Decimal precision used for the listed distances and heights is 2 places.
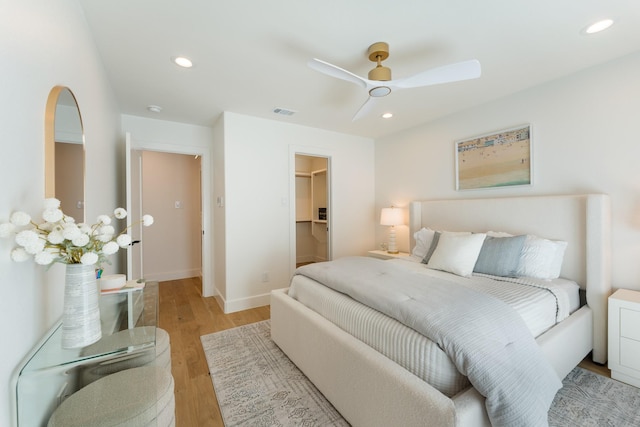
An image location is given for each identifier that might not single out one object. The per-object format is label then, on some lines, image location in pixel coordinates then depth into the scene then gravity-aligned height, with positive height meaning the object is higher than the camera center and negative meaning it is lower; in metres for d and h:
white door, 2.56 +0.13
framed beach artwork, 2.72 +0.52
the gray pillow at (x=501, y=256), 2.29 -0.41
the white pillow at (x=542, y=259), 2.25 -0.43
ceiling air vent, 3.13 +1.17
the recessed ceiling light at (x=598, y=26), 1.72 +1.17
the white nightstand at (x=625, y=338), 1.84 -0.90
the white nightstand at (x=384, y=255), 3.59 -0.61
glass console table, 0.88 -0.51
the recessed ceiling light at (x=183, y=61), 2.09 +1.18
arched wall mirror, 1.13 +0.30
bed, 1.19 -0.79
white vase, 0.96 -0.34
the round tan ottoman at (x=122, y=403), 0.96 -0.71
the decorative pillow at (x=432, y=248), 2.87 -0.41
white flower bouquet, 0.79 -0.08
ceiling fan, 1.67 +0.87
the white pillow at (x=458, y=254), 2.39 -0.41
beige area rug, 1.59 -1.21
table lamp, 3.77 -0.14
